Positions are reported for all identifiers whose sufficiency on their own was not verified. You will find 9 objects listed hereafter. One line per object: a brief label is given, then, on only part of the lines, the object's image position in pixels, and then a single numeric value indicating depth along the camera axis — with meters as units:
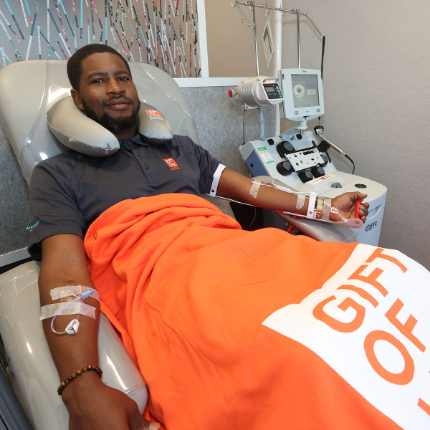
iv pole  1.32
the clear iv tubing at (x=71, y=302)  0.50
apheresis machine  1.11
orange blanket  0.35
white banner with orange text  0.35
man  0.44
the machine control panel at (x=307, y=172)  1.09
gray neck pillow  0.76
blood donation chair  0.45
